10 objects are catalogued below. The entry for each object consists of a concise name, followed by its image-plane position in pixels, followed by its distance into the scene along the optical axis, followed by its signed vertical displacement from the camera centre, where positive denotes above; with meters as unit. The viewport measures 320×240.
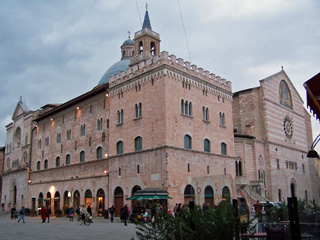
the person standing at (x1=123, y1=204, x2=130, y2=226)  23.44 -1.25
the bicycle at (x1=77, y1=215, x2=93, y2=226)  23.67 -1.66
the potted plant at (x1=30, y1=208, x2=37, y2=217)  42.38 -1.90
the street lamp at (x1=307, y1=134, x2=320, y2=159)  14.94 +1.50
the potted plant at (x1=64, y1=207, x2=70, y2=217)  36.38 -1.60
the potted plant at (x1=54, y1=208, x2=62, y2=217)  37.72 -1.79
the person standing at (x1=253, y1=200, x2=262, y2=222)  21.66 -1.02
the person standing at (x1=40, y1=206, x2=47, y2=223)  27.62 -1.40
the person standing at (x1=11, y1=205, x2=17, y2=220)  36.73 -1.69
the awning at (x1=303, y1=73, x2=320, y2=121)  10.58 +3.01
